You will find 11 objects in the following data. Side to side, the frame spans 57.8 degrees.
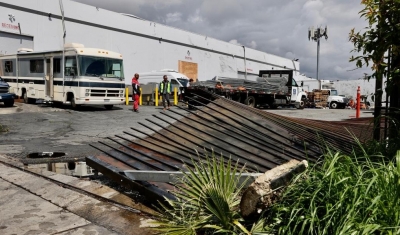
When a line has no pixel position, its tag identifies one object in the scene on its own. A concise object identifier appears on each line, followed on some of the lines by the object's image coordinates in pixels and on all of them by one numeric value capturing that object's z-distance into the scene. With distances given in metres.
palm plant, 2.80
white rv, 17.59
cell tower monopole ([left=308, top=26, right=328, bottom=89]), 49.66
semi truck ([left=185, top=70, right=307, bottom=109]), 23.25
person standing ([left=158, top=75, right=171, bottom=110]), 19.81
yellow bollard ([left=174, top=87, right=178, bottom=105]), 24.19
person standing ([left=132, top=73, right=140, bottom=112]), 18.78
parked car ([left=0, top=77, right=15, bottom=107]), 17.83
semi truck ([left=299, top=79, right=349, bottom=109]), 34.16
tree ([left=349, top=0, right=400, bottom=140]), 3.13
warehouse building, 23.25
